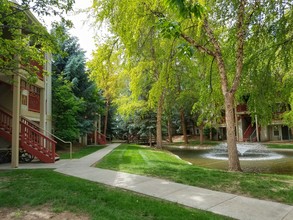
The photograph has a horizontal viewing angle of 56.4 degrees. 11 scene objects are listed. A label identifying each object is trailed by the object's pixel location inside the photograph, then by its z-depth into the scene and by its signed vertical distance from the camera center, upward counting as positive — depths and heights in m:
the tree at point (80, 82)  22.88 +4.49
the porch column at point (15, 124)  10.82 +0.47
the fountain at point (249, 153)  19.04 -1.88
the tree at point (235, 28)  9.68 +3.76
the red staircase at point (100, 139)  31.08 -0.60
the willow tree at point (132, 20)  10.21 +4.44
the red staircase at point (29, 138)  12.44 -0.13
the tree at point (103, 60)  12.95 +3.55
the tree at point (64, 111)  19.52 +1.74
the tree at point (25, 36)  8.23 +3.26
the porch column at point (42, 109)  15.83 +1.52
